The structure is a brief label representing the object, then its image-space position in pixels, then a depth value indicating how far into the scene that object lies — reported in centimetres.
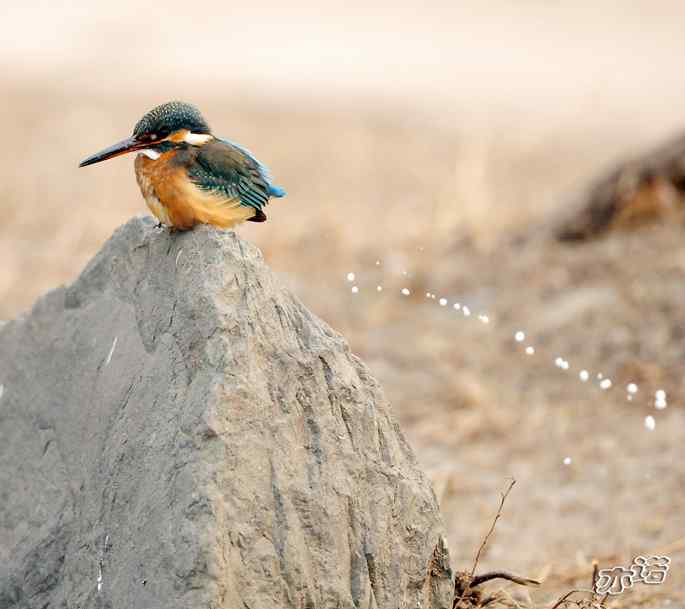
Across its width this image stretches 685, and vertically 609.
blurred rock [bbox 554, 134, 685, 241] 1570
